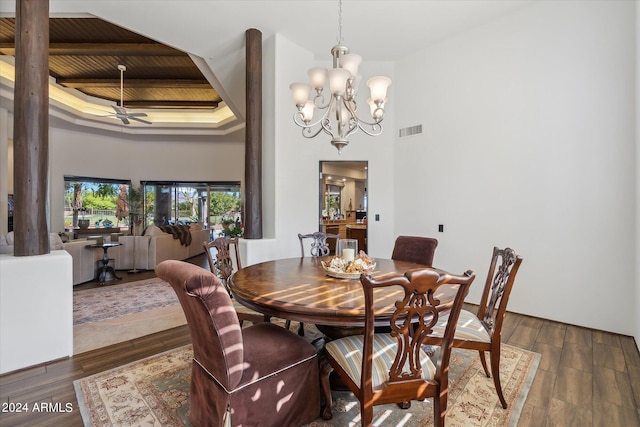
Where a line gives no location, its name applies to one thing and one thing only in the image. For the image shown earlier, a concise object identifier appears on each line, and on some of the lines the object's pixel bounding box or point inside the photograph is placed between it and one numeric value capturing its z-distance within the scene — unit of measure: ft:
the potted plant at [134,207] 29.12
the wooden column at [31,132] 8.01
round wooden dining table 4.94
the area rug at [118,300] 11.57
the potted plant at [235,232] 16.14
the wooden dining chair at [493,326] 6.09
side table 16.49
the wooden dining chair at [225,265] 7.46
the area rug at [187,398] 5.77
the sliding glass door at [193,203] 30.35
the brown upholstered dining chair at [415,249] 9.68
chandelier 7.79
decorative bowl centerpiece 6.93
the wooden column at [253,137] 13.10
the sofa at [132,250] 15.66
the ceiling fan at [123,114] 20.12
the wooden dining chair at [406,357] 4.26
